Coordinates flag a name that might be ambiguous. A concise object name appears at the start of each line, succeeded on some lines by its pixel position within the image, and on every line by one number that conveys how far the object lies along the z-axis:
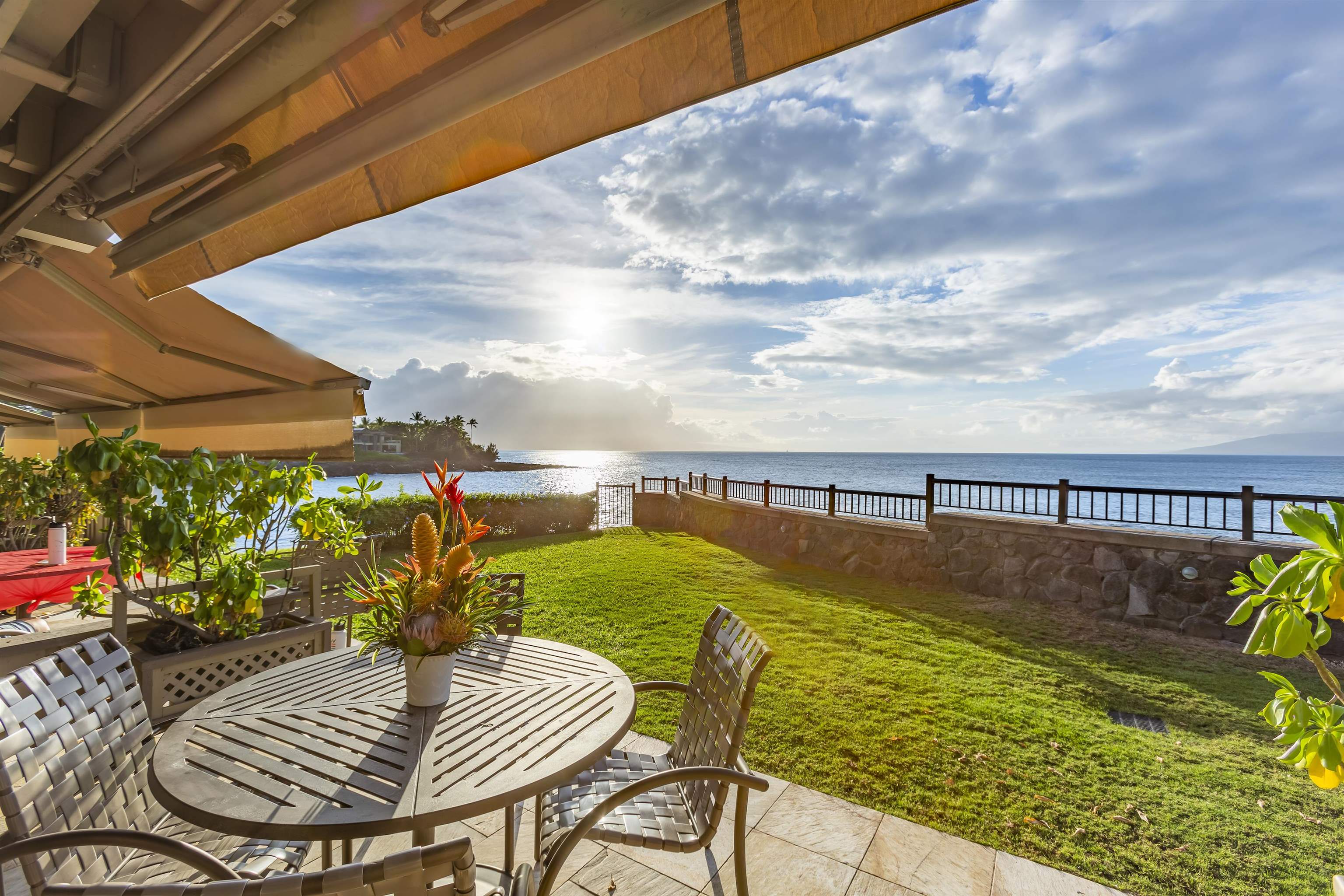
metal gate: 14.96
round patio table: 1.13
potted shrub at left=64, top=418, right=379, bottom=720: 2.35
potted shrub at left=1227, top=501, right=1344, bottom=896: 1.02
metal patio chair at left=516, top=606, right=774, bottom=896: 1.39
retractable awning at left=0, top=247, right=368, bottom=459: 2.29
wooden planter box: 2.30
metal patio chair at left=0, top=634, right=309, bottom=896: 1.05
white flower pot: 1.57
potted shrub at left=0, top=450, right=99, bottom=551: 4.64
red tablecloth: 2.91
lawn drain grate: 3.62
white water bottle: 3.46
